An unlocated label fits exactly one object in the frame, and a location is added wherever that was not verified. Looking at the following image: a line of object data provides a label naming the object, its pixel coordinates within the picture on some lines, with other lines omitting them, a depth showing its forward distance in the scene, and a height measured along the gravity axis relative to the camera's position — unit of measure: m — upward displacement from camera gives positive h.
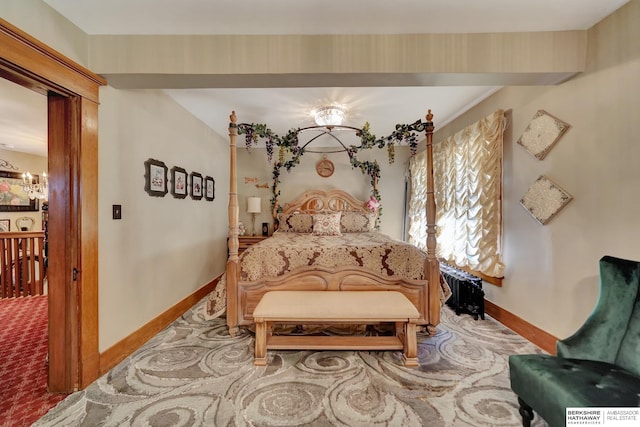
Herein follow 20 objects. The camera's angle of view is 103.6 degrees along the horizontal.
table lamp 4.91 +0.14
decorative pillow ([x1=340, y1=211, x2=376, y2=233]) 4.46 -0.20
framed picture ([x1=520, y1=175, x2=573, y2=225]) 2.16 +0.11
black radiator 2.94 -1.00
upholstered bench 2.02 -0.84
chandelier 4.88 +0.47
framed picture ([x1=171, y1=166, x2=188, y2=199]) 2.99 +0.35
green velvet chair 1.13 -0.80
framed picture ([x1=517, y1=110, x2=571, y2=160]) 2.18 +0.71
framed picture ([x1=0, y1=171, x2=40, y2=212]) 5.01 +0.35
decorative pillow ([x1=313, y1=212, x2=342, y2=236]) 4.07 -0.23
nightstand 4.64 -0.56
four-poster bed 2.52 -0.61
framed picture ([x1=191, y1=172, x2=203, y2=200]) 3.43 +0.36
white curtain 2.82 +0.20
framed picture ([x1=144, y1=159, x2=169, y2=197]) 2.53 +0.35
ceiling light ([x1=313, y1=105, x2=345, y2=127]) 3.15 +1.22
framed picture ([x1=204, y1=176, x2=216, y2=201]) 3.83 +0.36
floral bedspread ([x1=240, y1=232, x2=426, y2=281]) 2.59 -0.50
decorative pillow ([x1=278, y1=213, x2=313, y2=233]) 4.46 -0.22
